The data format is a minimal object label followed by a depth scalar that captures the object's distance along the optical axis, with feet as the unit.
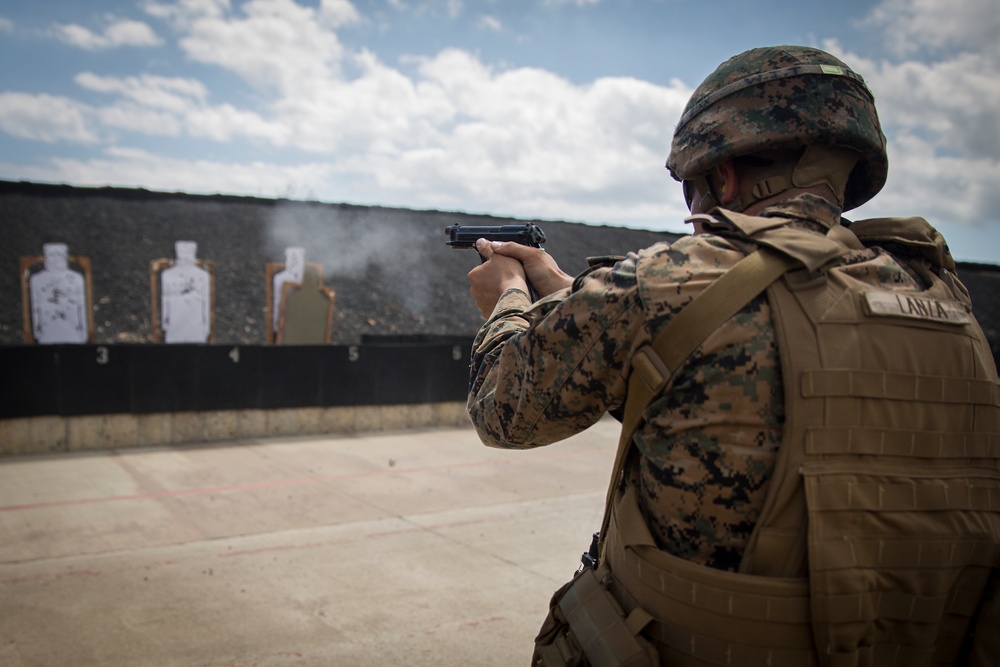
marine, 4.59
